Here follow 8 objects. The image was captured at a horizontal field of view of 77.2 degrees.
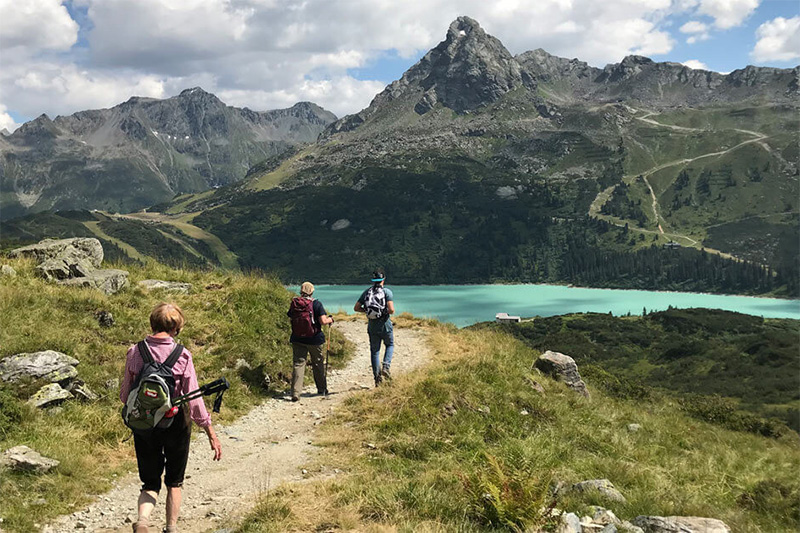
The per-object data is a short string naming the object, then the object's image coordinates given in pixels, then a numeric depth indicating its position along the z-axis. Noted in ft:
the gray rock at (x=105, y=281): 54.95
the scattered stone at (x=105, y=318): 48.11
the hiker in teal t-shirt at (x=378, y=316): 47.88
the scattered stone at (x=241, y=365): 48.57
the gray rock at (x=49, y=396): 34.12
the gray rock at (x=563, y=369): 59.67
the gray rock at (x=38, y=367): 35.78
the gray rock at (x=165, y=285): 62.39
